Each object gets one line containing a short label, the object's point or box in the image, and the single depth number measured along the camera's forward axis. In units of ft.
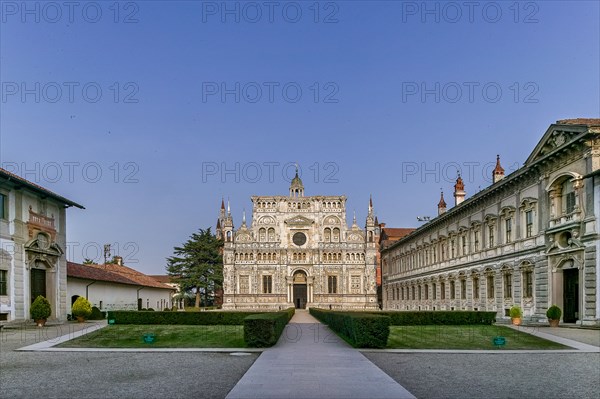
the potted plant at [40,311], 106.52
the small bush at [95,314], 137.39
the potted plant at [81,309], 125.08
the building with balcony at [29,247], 103.96
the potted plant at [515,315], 109.19
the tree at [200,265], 294.87
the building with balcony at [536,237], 92.73
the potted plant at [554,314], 97.04
